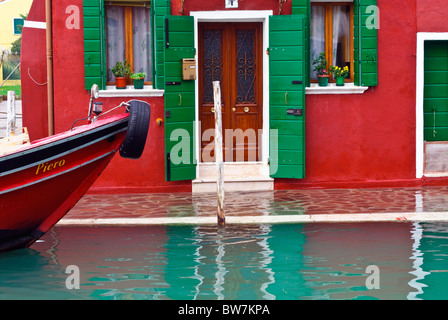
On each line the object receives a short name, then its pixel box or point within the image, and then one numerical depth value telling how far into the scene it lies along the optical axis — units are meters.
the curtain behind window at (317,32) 12.75
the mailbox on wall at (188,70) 12.10
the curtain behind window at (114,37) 12.43
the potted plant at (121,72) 12.30
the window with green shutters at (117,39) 12.06
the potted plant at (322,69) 12.57
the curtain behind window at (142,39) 12.53
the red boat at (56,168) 8.45
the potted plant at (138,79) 12.25
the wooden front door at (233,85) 12.69
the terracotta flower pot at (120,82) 12.29
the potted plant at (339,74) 12.61
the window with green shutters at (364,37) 12.45
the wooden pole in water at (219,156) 9.82
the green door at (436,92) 12.92
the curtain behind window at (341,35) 12.77
